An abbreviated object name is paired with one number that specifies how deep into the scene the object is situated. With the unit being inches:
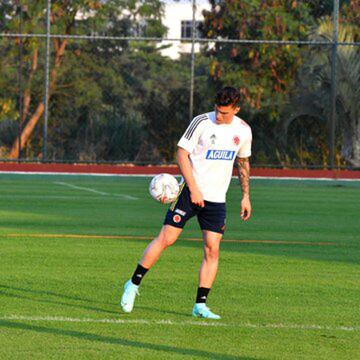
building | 2764.5
